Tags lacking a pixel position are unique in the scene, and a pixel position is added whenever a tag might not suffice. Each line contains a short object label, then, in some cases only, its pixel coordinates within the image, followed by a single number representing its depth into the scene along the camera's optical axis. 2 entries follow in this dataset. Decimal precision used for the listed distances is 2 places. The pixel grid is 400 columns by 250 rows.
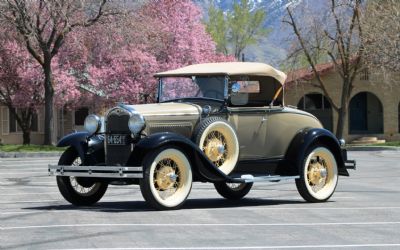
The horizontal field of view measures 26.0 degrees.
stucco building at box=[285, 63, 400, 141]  54.62
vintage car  12.27
